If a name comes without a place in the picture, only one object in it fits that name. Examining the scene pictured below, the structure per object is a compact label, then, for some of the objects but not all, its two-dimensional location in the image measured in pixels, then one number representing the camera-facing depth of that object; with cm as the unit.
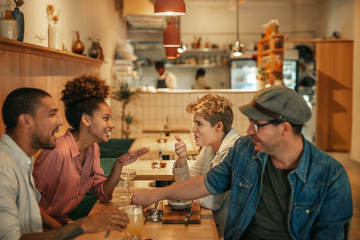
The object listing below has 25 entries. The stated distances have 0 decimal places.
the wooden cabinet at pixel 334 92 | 779
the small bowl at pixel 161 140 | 463
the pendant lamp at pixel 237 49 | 657
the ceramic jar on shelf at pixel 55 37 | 392
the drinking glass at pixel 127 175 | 219
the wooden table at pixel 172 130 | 595
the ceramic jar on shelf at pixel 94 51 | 559
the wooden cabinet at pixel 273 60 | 765
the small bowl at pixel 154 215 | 191
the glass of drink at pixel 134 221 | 162
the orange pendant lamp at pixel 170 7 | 328
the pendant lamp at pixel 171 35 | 384
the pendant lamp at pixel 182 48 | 582
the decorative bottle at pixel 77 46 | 477
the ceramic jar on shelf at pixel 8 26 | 279
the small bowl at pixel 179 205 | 199
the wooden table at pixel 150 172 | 292
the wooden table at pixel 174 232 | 169
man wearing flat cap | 163
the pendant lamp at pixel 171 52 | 412
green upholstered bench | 303
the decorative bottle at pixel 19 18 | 298
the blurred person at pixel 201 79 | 989
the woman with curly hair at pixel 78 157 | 222
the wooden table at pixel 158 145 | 399
